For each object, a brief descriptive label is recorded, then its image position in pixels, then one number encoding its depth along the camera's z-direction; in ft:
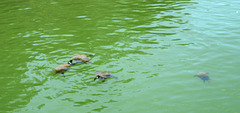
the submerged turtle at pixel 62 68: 24.75
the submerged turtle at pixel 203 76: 22.76
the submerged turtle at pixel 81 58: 26.61
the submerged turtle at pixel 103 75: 23.16
